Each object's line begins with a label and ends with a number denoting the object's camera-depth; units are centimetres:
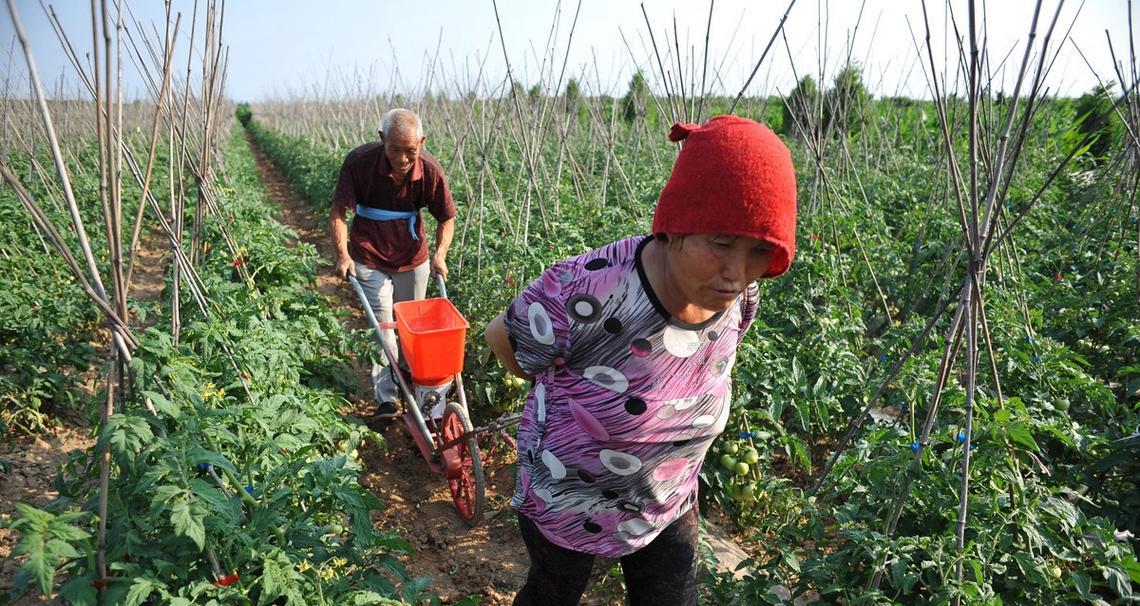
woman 120
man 320
